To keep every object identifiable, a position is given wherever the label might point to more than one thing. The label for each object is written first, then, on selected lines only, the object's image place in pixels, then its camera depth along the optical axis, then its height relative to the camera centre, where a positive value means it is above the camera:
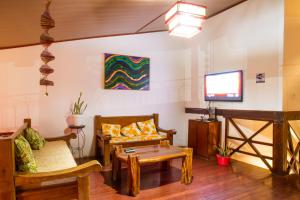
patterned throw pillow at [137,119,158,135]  4.75 -0.70
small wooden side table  4.40 -0.97
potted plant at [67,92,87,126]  4.04 -0.33
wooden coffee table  2.74 -0.86
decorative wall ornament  2.21 +0.68
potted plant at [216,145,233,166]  3.99 -1.14
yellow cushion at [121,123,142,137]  4.55 -0.75
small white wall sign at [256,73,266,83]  3.72 +0.35
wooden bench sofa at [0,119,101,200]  1.72 -0.76
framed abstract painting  4.66 +0.57
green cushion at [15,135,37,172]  1.97 -0.59
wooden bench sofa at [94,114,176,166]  3.95 -0.84
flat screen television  4.13 +0.23
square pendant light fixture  2.38 +0.93
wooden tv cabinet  4.36 -0.85
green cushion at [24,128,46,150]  3.13 -0.64
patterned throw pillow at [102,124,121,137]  4.33 -0.69
